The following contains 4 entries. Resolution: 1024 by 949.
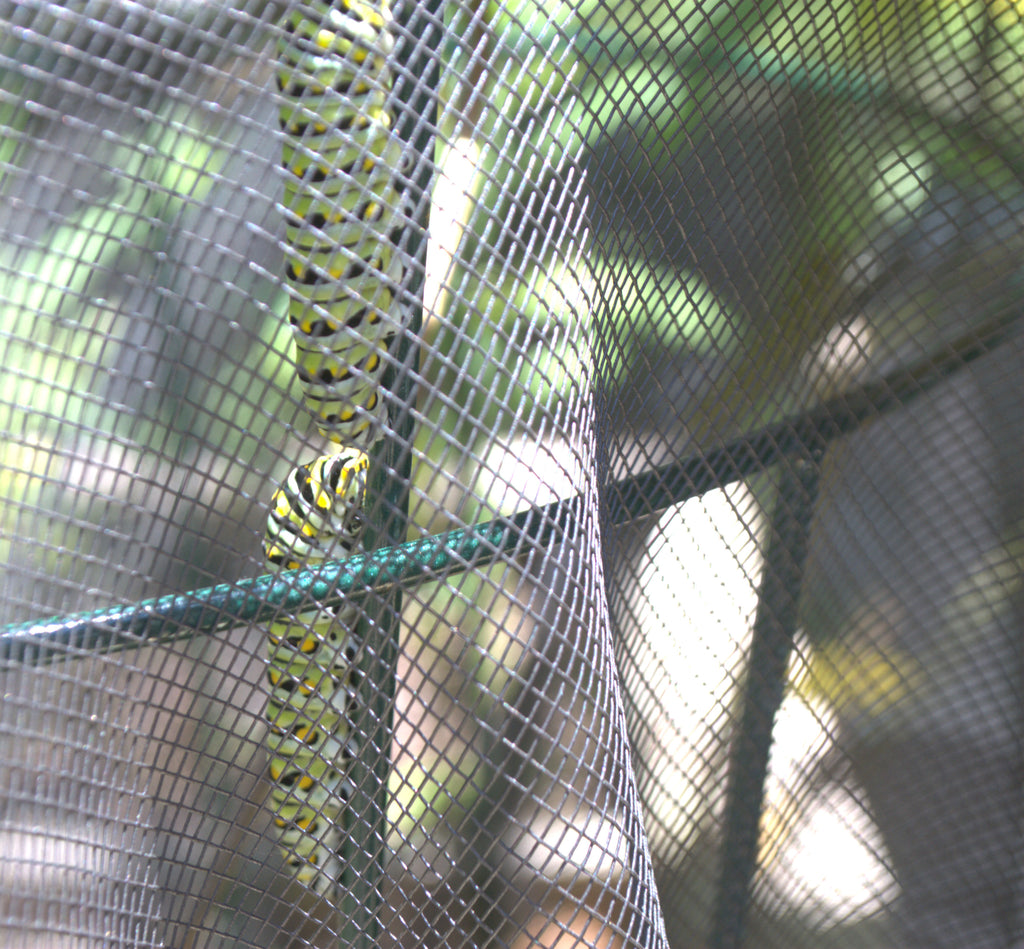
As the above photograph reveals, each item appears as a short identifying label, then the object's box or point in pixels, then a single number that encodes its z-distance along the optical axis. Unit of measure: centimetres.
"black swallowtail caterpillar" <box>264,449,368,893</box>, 32
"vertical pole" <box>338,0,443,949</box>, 31
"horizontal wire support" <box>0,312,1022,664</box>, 31
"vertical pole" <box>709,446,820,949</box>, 38
